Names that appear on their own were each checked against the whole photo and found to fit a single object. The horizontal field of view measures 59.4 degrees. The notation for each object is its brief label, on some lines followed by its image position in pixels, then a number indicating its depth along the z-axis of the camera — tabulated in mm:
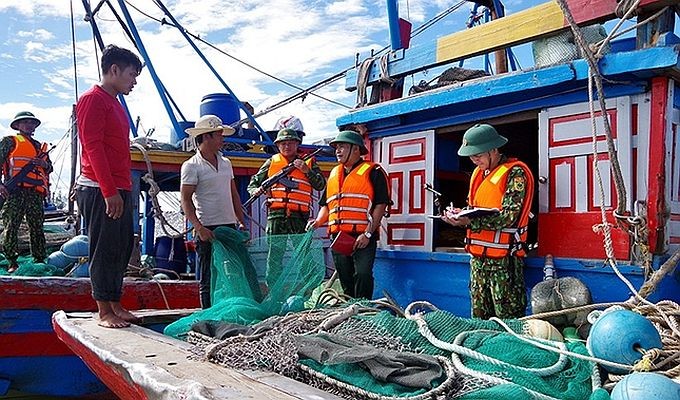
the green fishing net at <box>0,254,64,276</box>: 6406
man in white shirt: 4500
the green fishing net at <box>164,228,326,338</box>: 3688
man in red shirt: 3578
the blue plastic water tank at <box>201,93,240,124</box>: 9938
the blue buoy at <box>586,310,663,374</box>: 2404
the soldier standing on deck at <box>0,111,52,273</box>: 7434
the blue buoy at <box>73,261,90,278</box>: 6523
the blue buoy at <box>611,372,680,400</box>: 1917
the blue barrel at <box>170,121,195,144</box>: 9472
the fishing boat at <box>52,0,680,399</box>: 2824
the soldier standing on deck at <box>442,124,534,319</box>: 4105
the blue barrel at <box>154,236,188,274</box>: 9602
